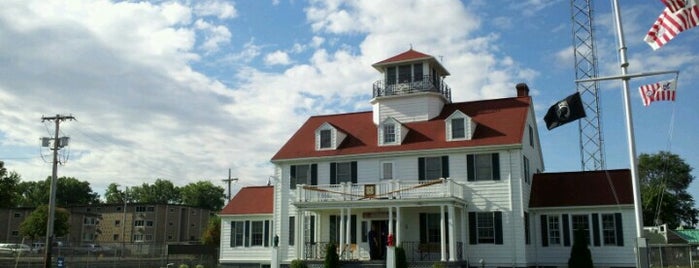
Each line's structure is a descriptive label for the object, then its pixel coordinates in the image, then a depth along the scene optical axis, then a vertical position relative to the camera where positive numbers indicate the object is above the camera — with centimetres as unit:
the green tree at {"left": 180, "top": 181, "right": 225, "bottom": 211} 12293 +882
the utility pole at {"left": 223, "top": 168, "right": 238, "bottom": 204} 6558 +616
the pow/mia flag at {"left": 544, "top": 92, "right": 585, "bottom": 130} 1947 +399
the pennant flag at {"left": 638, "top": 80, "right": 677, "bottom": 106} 1617 +378
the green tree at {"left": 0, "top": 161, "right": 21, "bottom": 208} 5269 +434
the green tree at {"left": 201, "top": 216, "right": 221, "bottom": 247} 6756 +61
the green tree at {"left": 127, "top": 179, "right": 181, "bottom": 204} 12950 +970
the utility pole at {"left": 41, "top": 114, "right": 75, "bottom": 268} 3563 +423
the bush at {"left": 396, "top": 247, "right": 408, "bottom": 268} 2670 -73
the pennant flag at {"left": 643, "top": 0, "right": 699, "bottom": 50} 1130 +397
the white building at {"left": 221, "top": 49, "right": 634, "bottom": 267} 2894 +275
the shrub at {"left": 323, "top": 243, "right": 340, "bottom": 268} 2800 -69
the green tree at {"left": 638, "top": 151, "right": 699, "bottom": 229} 6191 +622
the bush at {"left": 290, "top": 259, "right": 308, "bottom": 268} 2884 -102
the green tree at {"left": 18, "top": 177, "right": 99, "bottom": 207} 11738 +902
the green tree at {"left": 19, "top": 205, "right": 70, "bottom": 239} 7494 +204
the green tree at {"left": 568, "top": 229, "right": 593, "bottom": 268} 2673 -52
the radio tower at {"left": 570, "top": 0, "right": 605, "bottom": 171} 3761 +886
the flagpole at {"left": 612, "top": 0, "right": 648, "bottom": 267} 1686 +303
